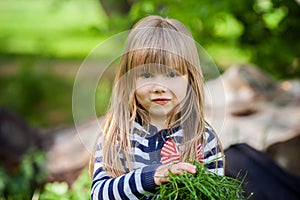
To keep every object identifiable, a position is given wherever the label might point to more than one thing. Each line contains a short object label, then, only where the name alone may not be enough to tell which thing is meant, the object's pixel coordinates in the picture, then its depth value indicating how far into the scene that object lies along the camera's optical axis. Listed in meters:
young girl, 2.49
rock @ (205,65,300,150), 4.48
